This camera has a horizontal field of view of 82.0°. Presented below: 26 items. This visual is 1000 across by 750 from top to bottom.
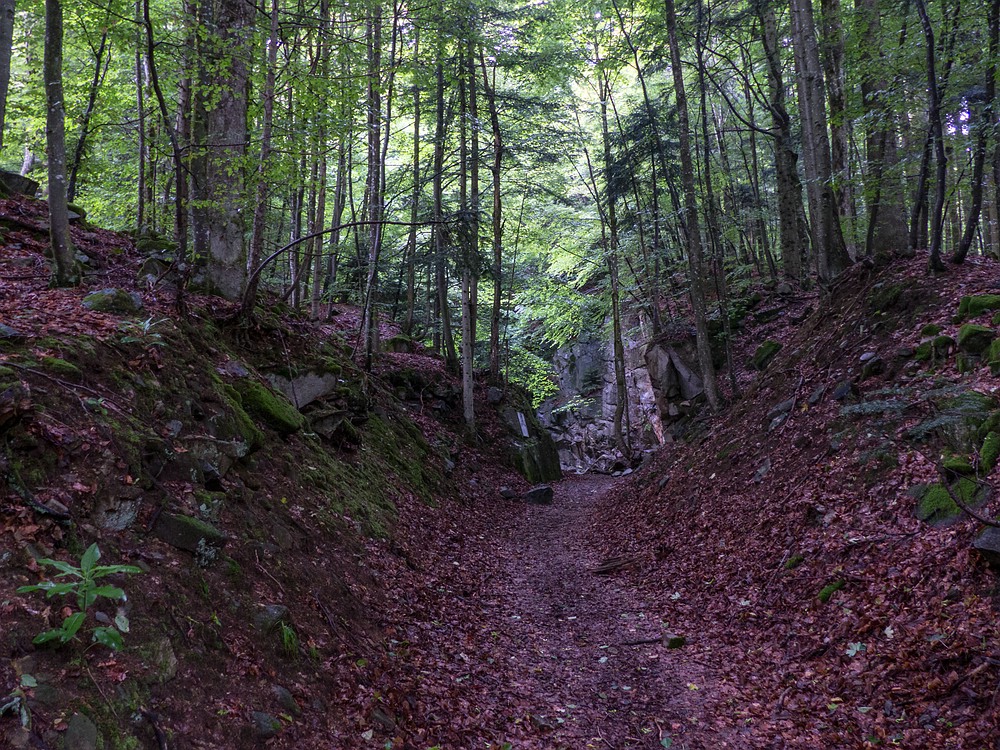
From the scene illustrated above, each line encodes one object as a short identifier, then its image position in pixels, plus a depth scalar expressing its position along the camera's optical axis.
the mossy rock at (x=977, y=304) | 7.04
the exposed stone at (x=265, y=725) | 3.57
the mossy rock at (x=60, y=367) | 4.60
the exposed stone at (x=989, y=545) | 4.47
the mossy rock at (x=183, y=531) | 4.32
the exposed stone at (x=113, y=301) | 6.12
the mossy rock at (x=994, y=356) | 6.20
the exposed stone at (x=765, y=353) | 13.02
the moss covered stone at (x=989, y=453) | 5.27
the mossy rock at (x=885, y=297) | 8.71
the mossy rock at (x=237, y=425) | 6.12
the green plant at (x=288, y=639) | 4.39
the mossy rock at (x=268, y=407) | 7.39
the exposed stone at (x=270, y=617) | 4.40
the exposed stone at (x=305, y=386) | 8.98
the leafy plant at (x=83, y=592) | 2.85
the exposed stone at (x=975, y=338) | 6.58
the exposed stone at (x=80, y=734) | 2.70
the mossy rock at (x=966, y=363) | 6.54
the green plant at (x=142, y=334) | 5.67
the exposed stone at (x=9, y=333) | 4.64
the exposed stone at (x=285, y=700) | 3.90
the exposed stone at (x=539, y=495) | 15.67
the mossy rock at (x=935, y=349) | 7.05
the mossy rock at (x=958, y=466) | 5.38
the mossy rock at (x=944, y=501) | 5.14
